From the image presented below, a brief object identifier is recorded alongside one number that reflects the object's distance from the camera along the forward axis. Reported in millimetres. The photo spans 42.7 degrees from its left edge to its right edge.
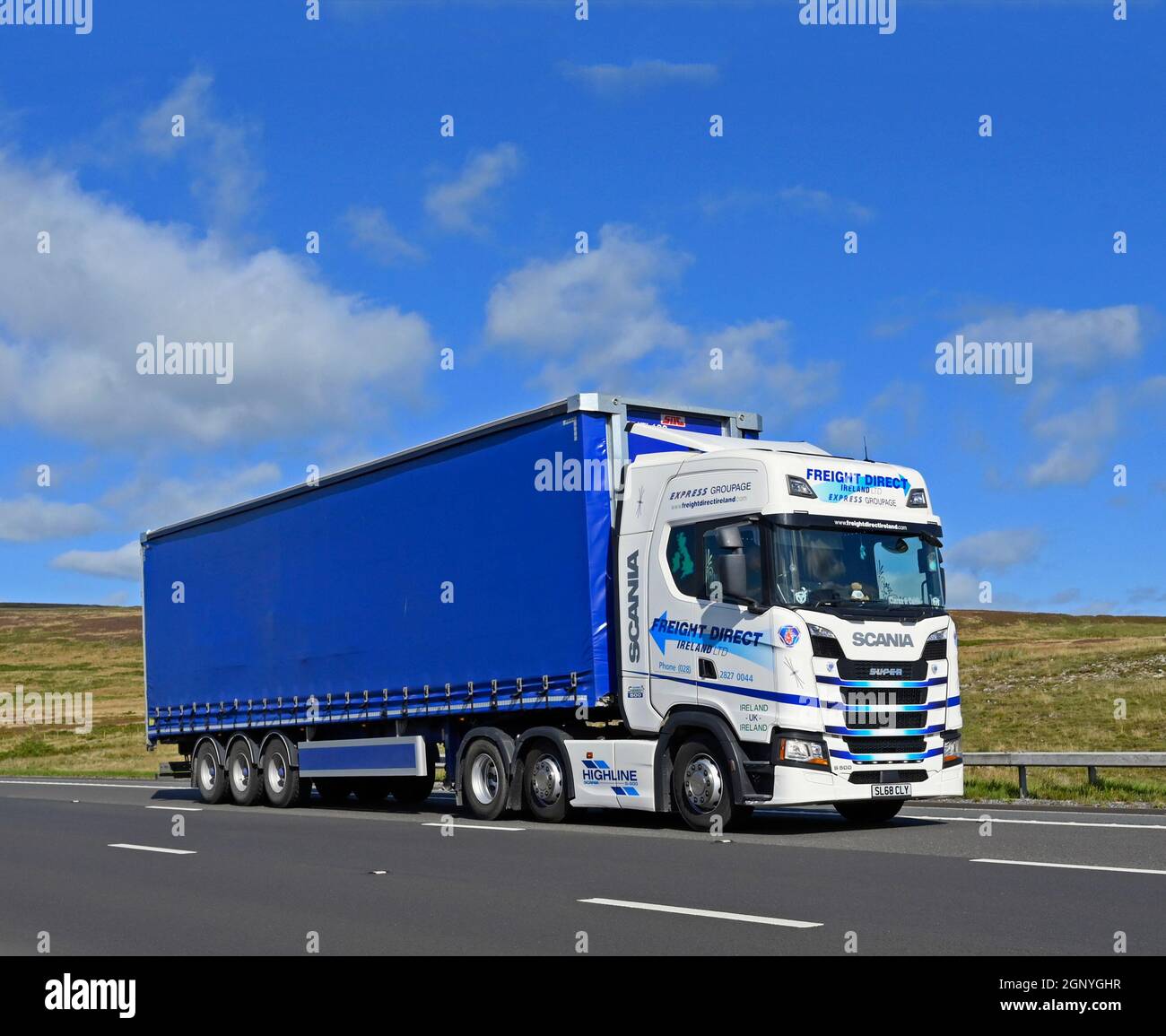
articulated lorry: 13680
